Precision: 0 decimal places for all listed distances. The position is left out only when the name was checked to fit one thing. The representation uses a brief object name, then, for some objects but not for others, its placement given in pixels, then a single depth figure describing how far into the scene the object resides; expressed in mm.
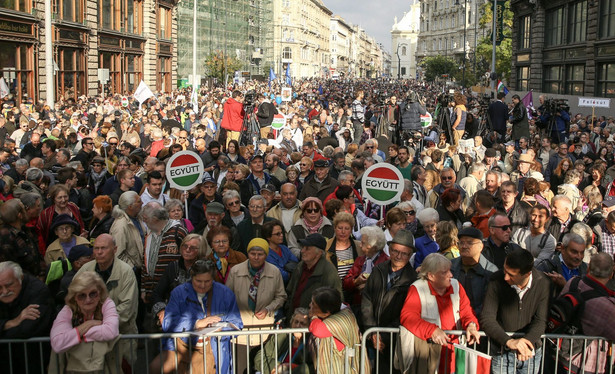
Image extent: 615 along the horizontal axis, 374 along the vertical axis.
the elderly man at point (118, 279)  5663
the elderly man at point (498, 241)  6395
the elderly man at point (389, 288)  5500
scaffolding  58375
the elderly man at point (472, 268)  5648
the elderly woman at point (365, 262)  6285
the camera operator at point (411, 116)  15492
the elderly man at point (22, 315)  5039
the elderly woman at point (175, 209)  7258
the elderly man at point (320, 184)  9789
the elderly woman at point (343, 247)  6695
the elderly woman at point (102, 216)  7488
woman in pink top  4879
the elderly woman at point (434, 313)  5074
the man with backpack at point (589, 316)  5086
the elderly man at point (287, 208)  8266
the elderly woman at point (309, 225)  7219
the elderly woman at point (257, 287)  5883
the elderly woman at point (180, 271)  6098
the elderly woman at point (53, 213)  7516
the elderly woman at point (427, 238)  6719
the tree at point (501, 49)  55938
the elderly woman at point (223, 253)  6480
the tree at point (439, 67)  85938
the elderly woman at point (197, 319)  5293
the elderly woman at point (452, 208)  8133
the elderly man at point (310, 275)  5840
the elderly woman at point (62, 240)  6719
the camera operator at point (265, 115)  17984
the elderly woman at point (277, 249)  6562
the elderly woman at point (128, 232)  7027
